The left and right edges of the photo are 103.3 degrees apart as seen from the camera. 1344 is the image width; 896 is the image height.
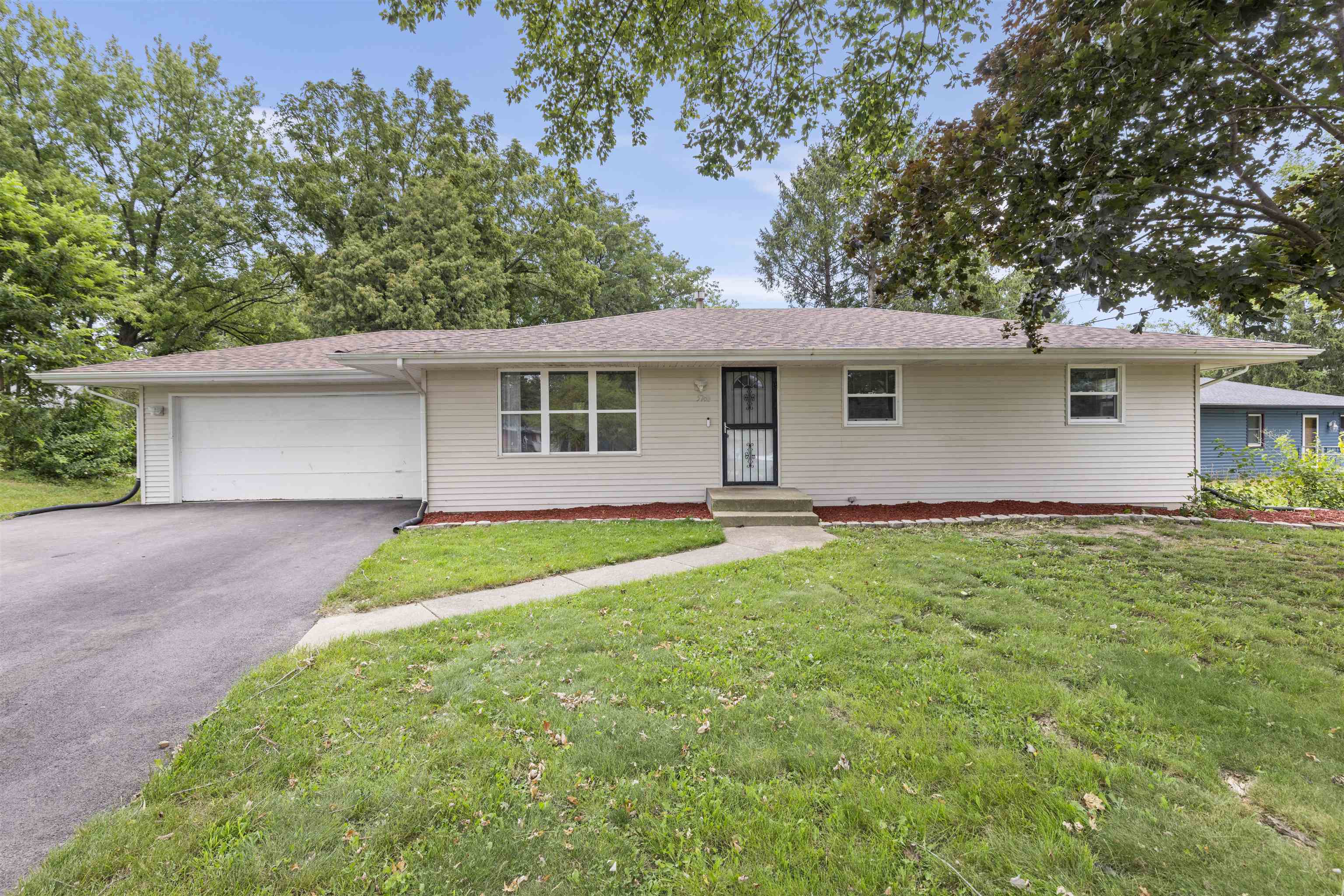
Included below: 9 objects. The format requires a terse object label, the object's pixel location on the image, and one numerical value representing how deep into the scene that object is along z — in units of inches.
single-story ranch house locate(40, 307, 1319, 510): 344.8
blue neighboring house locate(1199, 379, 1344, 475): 684.7
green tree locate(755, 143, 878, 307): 897.5
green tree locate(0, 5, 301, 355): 677.9
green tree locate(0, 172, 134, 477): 443.2
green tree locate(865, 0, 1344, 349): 161.2
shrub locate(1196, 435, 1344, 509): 367.9
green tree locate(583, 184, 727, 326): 987.3
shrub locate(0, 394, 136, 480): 457.7
